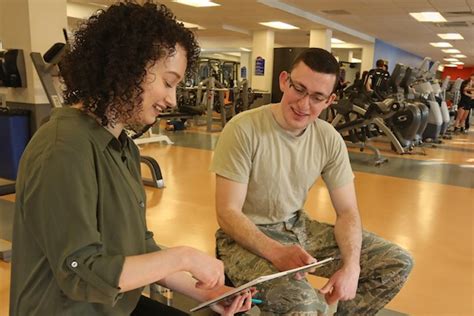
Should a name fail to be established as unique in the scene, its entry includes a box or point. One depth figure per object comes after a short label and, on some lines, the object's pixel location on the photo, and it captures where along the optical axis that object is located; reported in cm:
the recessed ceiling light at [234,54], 2085
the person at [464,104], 1016
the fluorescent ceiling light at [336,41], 1343
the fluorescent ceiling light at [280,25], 1022
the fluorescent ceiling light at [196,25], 1101
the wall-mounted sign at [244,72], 1538
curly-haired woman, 78
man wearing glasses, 152
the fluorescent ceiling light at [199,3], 777
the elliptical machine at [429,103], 767
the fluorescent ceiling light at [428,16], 867
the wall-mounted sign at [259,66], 1117
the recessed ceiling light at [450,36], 1157
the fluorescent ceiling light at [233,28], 1104
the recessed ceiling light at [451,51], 1570
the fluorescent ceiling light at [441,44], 1390
